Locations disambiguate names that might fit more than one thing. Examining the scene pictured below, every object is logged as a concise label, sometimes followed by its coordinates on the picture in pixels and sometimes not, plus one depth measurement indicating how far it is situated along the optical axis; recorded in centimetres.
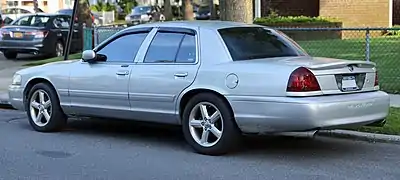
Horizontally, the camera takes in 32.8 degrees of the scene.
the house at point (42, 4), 5234
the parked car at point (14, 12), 4009
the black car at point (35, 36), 2017
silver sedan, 677
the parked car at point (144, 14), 3996
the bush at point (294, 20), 2212
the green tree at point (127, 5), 5809
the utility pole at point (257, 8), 2699
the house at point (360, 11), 2406
